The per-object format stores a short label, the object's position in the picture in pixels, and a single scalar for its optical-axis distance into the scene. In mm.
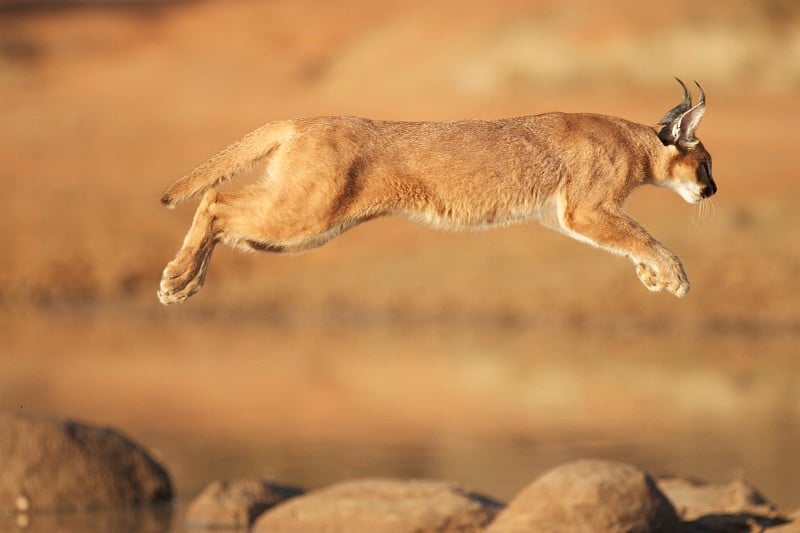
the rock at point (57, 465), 25344
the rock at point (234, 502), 24812
